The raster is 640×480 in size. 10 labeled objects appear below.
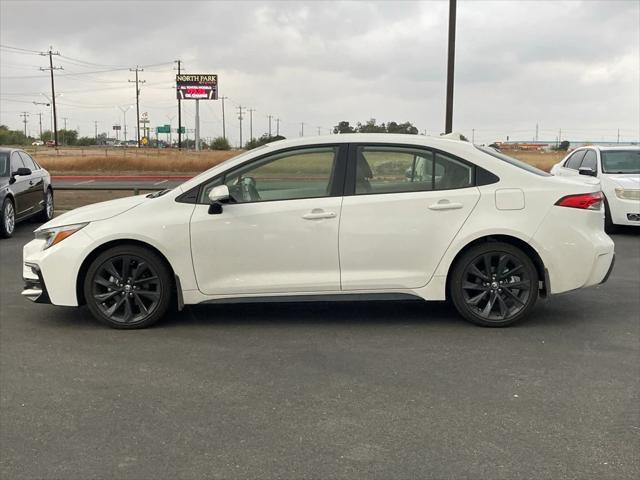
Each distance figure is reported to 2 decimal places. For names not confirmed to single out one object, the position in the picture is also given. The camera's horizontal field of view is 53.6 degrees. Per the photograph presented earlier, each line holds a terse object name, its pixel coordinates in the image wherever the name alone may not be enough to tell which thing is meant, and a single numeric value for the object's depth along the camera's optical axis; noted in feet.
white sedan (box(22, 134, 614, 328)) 16.96
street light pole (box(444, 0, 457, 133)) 53.98
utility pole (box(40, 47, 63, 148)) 263.33
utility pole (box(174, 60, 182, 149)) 261.03
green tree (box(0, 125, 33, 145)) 356.79
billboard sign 247.50
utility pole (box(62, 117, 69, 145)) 441.97
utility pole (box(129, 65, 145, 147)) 311.68
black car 34.24
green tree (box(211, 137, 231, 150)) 319.47
